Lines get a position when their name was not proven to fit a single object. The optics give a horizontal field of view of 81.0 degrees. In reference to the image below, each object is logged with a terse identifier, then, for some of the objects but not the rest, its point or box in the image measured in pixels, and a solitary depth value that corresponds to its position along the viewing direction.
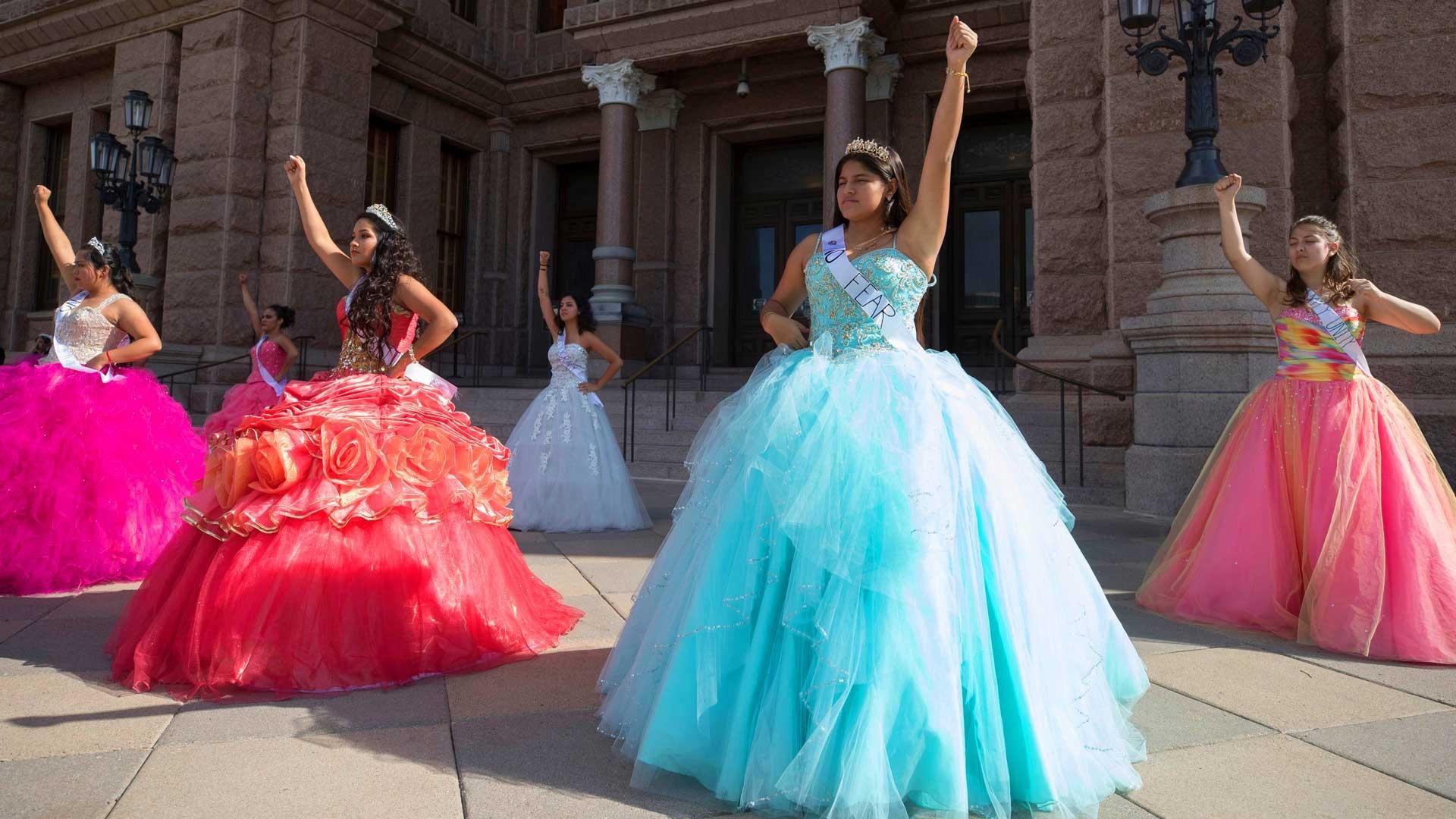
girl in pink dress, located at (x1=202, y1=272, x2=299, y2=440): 7.88
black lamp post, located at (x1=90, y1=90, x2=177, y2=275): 10.86
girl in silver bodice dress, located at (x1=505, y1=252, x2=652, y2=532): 7.05
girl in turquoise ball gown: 2.08
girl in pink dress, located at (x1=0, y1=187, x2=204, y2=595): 4.66
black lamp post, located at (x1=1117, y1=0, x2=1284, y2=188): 6.69
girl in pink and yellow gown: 3.74
